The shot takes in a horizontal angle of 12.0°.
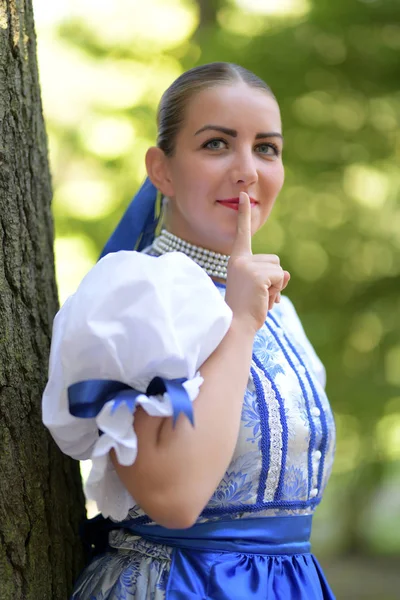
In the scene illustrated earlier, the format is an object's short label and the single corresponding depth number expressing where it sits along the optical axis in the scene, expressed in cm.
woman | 189
